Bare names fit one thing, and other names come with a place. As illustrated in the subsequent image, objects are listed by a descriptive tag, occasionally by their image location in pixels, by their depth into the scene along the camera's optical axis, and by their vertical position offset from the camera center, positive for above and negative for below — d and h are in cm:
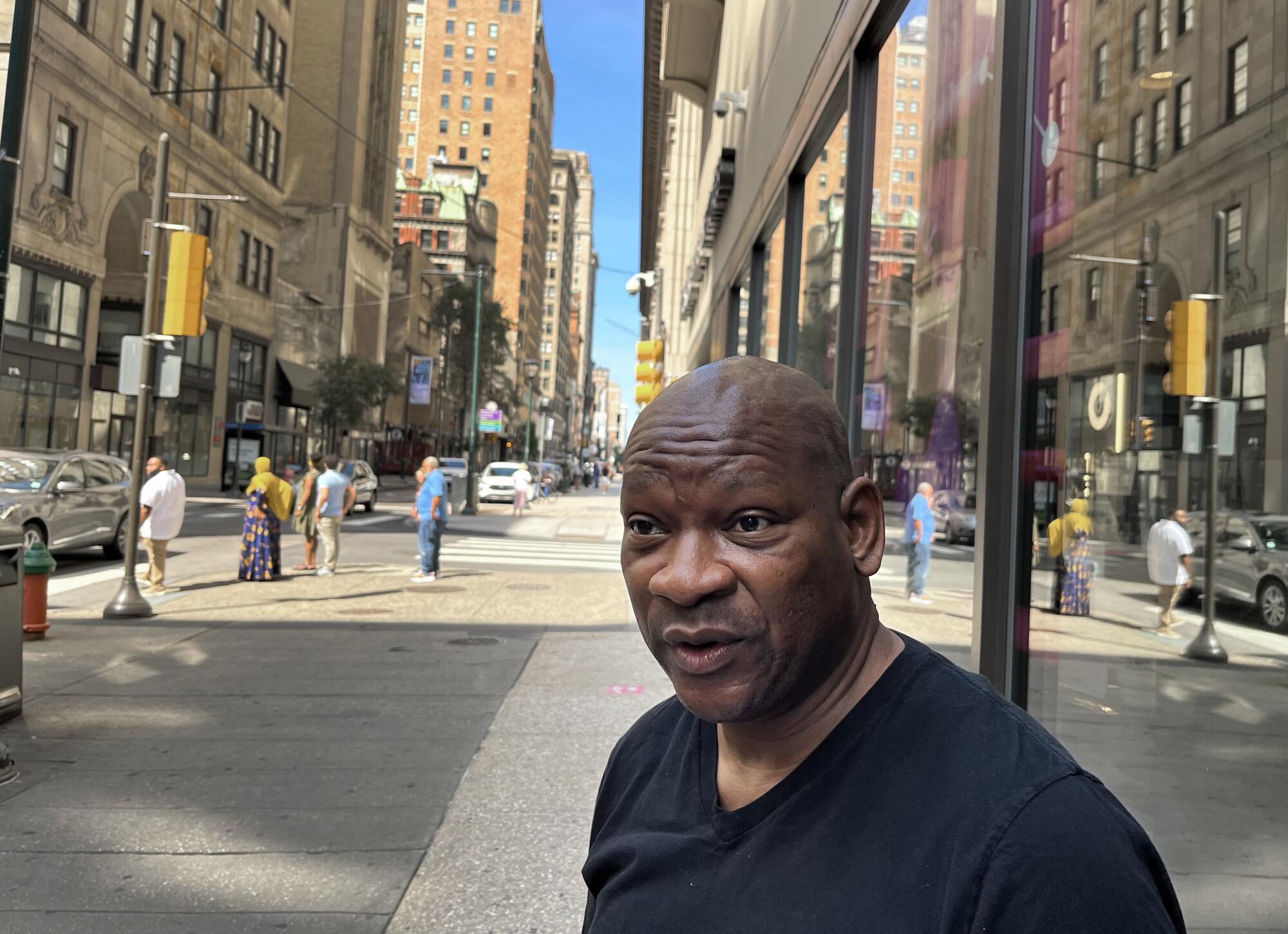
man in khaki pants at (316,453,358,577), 1437 -46
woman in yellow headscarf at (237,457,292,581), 1311 -60
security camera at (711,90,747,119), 1244 +514
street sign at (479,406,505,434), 3922 +279
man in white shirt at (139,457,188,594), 1173 -53
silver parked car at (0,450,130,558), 1326 -43
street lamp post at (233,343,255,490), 3666 +424
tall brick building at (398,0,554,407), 11519 +4554
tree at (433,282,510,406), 6738 +1093
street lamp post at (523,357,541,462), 6531 +922
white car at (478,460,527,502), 3572 +6
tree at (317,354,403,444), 4812 +458
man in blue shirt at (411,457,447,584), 1349 -38
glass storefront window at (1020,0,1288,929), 196 +23
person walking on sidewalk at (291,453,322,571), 1490 -52
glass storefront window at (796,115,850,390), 686 +186
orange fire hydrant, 850 -111
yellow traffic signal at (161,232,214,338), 1092 +210
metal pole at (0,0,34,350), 710 +253
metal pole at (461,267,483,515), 2923 +172
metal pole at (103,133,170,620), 1009 +67
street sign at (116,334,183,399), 1077 +111
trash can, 605 -102
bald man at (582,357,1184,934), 98 -26
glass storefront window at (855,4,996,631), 381 +100
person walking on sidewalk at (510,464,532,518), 3094 +8
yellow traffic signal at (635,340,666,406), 1529 +204
